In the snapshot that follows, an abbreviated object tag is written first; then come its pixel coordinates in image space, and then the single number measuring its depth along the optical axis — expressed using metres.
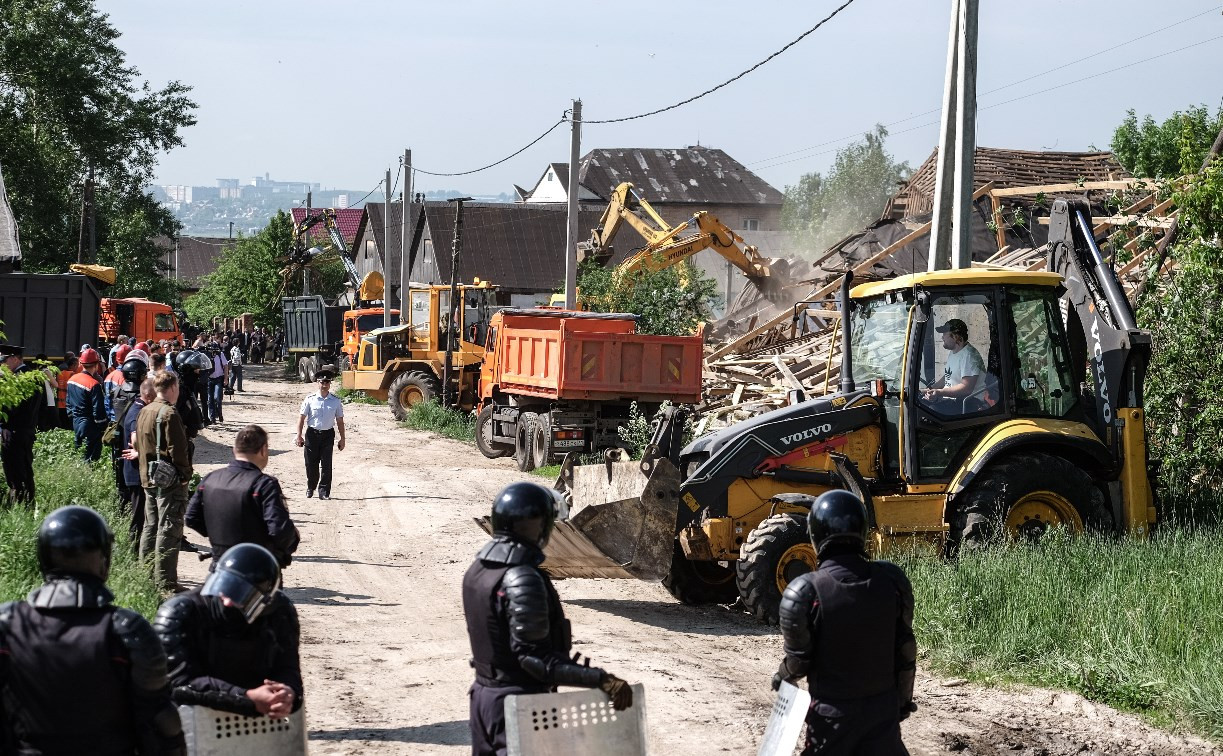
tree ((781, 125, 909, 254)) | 89.31
